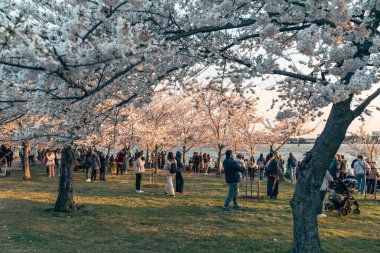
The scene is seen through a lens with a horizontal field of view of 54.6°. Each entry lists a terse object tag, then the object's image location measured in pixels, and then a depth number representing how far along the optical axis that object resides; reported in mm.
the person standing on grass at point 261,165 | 22080
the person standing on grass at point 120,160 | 23453
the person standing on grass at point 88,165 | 20184
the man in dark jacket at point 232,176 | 11352
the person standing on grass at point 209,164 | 28678
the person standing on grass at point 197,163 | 28375
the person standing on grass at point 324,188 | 10672
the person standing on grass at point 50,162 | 21288
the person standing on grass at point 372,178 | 16588
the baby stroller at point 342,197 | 11203
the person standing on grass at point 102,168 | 20284
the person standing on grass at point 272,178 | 14242
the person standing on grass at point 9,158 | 23414
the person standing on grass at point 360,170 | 16047
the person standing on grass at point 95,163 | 18844
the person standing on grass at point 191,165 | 29295
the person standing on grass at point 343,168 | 18195
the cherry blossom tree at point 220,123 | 27938
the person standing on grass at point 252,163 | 21859
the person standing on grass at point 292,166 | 21170
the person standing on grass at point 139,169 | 15297
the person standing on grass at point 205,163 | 27875
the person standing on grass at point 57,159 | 22147
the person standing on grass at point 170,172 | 14512
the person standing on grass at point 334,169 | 15794
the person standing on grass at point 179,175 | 15076
